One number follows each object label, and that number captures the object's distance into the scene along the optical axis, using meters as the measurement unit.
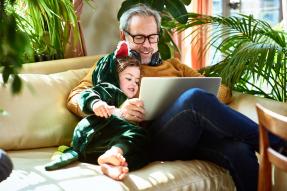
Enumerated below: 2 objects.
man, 1.76
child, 1.72
